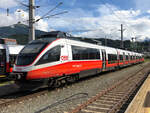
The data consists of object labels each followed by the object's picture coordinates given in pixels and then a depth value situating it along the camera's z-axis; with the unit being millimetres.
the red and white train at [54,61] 8398
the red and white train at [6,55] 13578
